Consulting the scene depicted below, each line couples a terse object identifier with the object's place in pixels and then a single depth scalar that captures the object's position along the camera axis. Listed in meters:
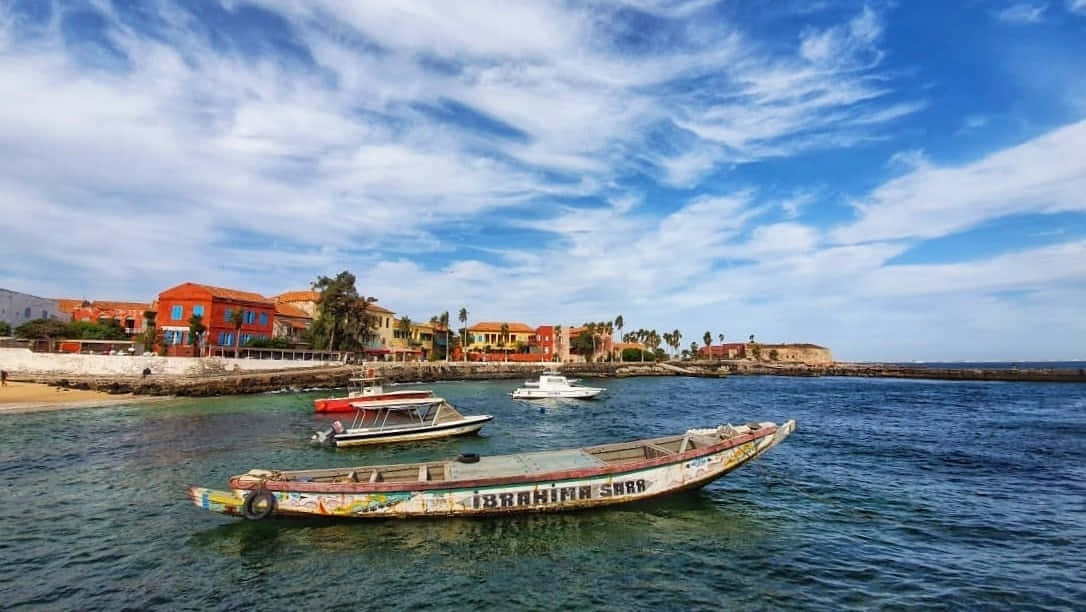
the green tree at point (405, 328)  109.44
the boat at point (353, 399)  36.34
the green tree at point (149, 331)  67.94
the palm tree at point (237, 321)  68.56
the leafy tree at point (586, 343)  127.69
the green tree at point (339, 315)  83.94
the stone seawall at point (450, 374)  52.09
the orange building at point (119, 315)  79.06
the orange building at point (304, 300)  98.12
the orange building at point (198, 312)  67.56
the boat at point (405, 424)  29.14
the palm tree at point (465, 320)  121.39
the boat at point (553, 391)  58.34
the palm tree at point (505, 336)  120.38
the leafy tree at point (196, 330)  65.62
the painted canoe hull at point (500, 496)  14.82
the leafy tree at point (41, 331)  64.00
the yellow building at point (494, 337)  122.44
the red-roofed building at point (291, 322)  83.99
